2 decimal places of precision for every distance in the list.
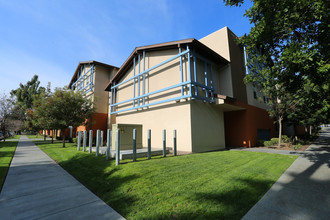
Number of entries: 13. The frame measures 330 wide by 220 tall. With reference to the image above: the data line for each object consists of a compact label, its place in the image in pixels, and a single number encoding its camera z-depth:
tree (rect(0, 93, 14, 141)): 21.86
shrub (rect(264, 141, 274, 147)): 14.28
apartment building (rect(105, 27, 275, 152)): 10.68
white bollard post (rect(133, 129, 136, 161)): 7.38
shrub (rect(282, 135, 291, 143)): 16.63
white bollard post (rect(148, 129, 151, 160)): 7.83
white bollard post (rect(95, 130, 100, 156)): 9.23
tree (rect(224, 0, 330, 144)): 4.89
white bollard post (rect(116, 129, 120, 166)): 6.75
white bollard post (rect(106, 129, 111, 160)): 7.82
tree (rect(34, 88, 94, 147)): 14.91
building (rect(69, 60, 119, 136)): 19.56
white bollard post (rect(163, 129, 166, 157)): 8.65
